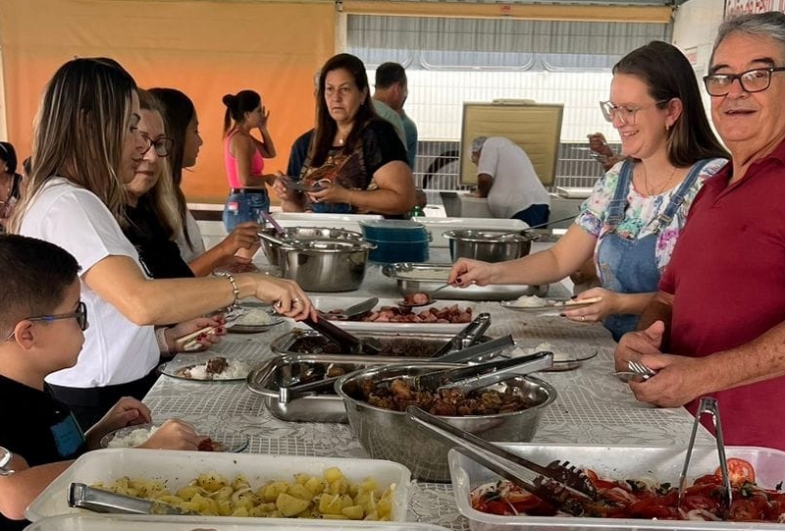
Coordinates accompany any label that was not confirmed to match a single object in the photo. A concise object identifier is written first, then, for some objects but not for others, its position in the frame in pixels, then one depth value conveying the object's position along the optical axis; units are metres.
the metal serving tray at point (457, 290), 2.61
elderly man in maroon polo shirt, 1.50
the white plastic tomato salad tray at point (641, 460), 1.14
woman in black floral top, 3.40
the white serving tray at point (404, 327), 1.99
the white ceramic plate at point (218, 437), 1.33
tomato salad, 1.01
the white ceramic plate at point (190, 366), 1.72
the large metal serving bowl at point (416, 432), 1.23
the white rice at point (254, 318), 2.18
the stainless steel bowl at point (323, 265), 2.57
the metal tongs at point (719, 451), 1.05
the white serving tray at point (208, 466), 1.09
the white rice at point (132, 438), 1.30
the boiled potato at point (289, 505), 1.03
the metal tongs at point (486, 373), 1.43
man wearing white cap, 5.55
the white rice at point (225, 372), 1.73
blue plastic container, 3.11
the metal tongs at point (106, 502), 0.91
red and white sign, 3.69
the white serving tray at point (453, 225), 3.75
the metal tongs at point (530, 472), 1.03
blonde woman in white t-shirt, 1.60
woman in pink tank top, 5.14
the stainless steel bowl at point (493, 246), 2.90
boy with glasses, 1.28
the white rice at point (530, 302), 2.38
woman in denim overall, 2.06
